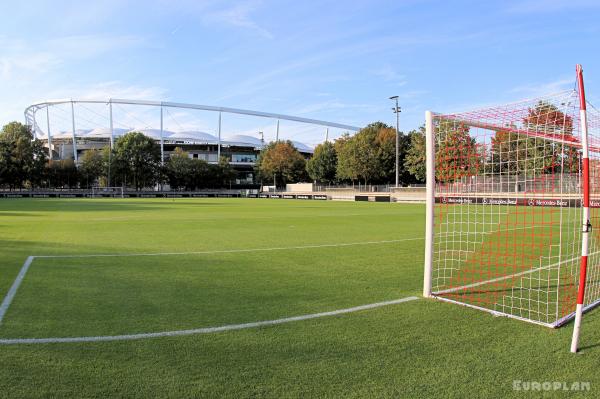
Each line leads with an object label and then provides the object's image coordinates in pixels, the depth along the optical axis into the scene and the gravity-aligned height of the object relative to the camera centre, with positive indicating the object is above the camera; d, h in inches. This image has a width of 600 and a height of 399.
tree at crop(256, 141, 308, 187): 3472.0 +191.8
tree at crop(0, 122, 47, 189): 2886.3 +207.2
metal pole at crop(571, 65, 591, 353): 163.5 -9.0
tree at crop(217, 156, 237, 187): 3777.1 +135.0
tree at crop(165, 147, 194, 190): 3577.8 +142.1
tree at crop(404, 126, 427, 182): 2143.2 +172.4
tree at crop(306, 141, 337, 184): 3129.9 +170.9
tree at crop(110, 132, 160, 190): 3351.4 +211.2
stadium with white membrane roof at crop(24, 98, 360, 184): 4453.7 +503.4
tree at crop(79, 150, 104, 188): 3383.4 +169.2
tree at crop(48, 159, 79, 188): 3363.7 +108.2
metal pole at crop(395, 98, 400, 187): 2001.8 +260.3
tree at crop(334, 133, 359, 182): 2652.6 +163.8
